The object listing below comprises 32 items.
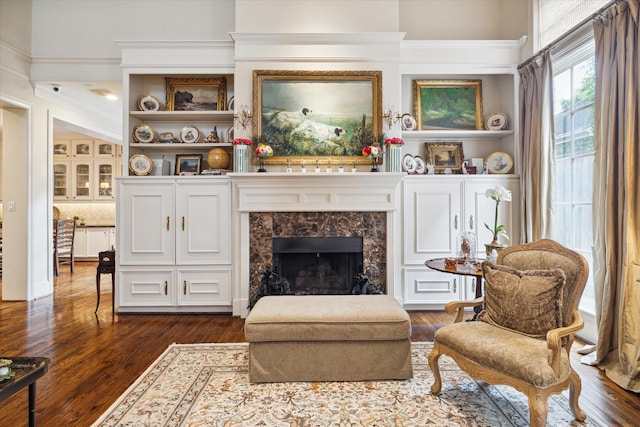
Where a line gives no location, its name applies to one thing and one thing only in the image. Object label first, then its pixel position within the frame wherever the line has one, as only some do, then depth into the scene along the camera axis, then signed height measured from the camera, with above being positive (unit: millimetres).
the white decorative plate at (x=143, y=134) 4160 +908
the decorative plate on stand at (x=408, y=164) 4176 +568
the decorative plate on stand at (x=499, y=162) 4117 +587
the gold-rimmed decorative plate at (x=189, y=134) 4242 +927
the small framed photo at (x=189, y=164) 4305 +577
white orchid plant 3029 +158
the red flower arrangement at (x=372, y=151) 3779 +653
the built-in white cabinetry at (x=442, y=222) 4004 -111
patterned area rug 1966 -1157
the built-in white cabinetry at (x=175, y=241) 3967 -335
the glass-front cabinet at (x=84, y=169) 8086 +954
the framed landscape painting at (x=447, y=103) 4320 +1337
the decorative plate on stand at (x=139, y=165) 4094 +535
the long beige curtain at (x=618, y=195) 2393 +124
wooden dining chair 6293 -561
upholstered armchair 1756 -690
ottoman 2311 -886
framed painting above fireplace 3984 +1073
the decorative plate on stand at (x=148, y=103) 4207 +1288
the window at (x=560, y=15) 3041 +1856
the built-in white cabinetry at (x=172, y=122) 4090 +1100
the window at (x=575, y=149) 3117 +591
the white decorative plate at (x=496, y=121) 4211 +1088
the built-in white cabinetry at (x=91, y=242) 7750 -687
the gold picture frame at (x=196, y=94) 4293 +1441
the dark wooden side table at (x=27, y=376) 1495 -737
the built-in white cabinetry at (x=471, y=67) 4059 +1686
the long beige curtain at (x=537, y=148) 3453 +654
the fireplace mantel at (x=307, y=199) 3828 +138
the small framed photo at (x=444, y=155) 4371 +709
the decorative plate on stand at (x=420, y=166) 4192 +550
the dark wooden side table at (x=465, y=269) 2682 -452
